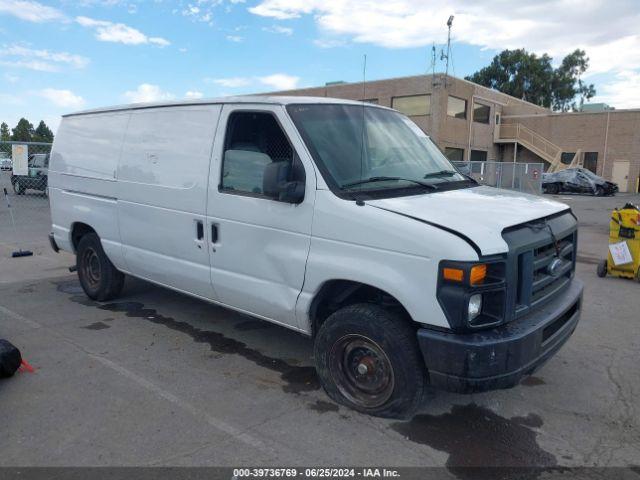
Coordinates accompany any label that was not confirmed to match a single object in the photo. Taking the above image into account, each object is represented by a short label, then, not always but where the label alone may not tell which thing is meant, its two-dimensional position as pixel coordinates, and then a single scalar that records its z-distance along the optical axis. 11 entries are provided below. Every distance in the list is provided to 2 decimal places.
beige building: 31.92
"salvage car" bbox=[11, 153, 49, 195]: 14.41
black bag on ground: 4.09
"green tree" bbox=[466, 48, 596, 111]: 63.94
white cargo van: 3.10
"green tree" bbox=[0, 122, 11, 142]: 90.56
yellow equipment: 7.62
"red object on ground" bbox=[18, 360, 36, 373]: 4.34
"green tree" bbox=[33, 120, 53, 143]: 83.87
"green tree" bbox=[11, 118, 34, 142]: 84.46
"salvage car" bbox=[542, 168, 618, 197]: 29.22
